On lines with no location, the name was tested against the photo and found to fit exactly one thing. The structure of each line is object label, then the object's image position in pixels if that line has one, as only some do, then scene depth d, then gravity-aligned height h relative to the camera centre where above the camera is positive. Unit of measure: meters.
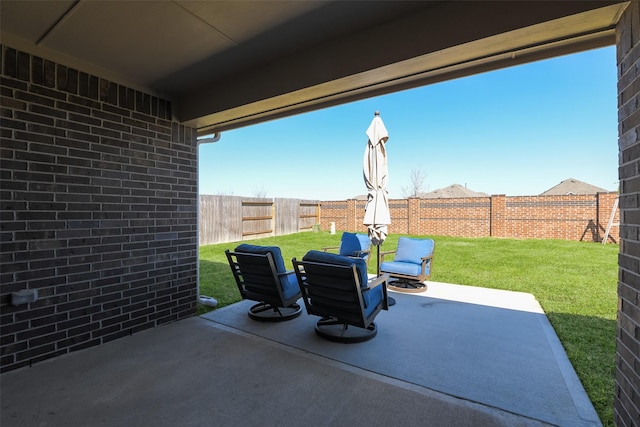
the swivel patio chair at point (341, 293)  3.00 -0.89
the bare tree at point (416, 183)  30.00 +2.91
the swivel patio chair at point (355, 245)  6.19 -0.71
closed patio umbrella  4.41 +0.50
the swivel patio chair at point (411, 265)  5.33 -1.00
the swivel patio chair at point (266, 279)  3.69 -0.88
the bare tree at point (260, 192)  32.00 +2.11
